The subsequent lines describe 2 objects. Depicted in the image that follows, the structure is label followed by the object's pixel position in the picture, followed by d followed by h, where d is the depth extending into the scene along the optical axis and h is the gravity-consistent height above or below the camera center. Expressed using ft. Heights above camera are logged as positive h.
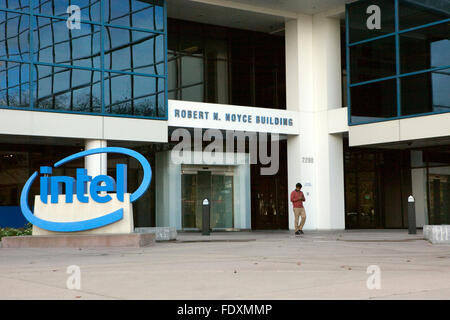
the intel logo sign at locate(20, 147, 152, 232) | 54.13 +0.90
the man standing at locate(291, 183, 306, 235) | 71.92 -0.34
